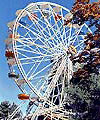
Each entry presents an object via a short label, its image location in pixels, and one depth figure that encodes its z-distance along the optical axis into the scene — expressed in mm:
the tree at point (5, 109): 48669
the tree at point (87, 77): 13844
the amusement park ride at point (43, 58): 21953
